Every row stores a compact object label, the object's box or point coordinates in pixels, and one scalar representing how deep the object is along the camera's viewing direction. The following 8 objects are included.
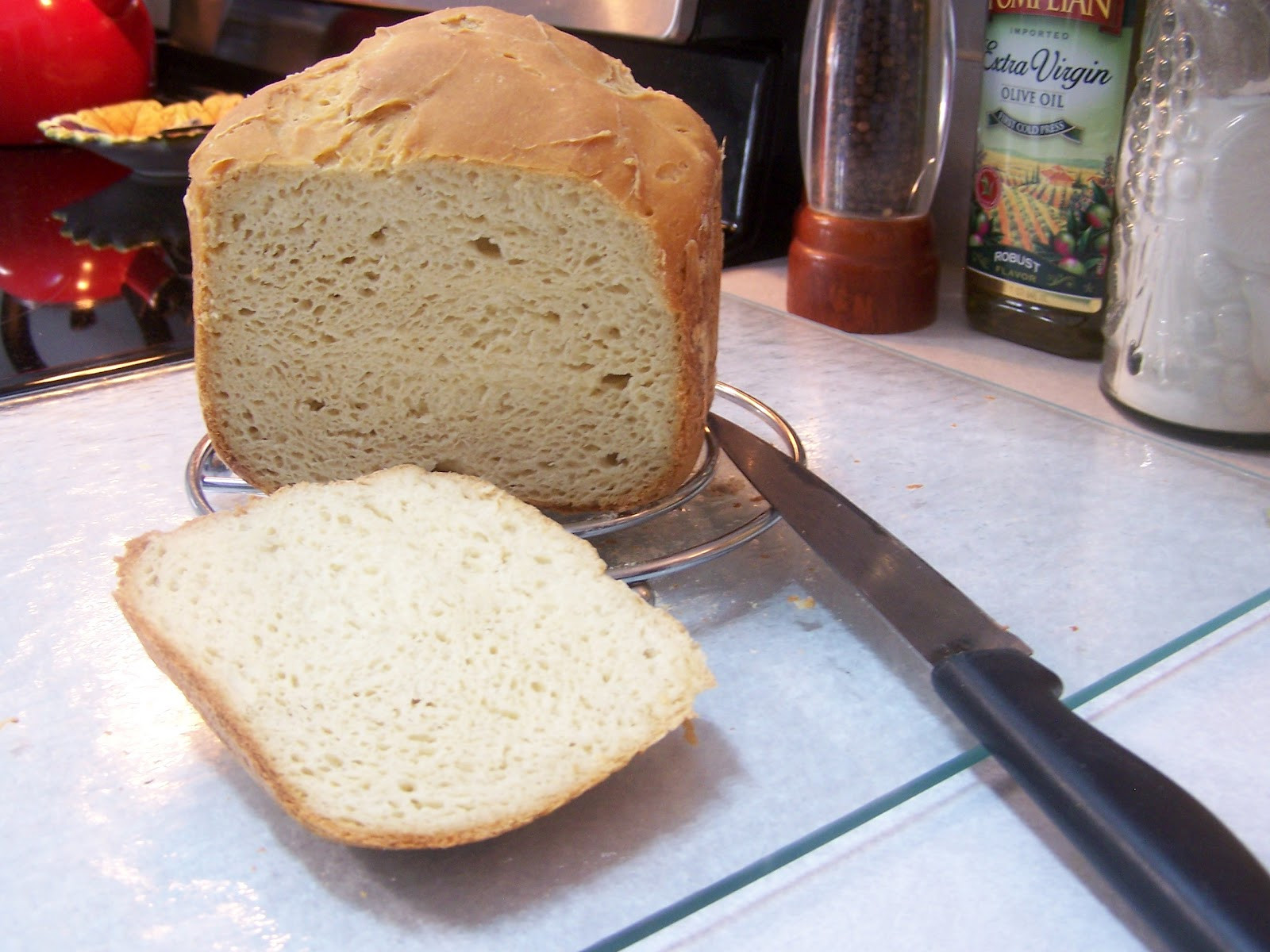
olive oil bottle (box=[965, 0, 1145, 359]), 0.44
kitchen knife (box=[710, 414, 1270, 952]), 0.25
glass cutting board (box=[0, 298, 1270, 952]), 0.27
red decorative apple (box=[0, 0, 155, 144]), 0.75
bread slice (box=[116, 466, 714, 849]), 0.28
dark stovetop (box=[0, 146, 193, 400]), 0.49
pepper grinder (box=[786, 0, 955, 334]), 0.48
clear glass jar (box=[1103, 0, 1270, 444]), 0.37
